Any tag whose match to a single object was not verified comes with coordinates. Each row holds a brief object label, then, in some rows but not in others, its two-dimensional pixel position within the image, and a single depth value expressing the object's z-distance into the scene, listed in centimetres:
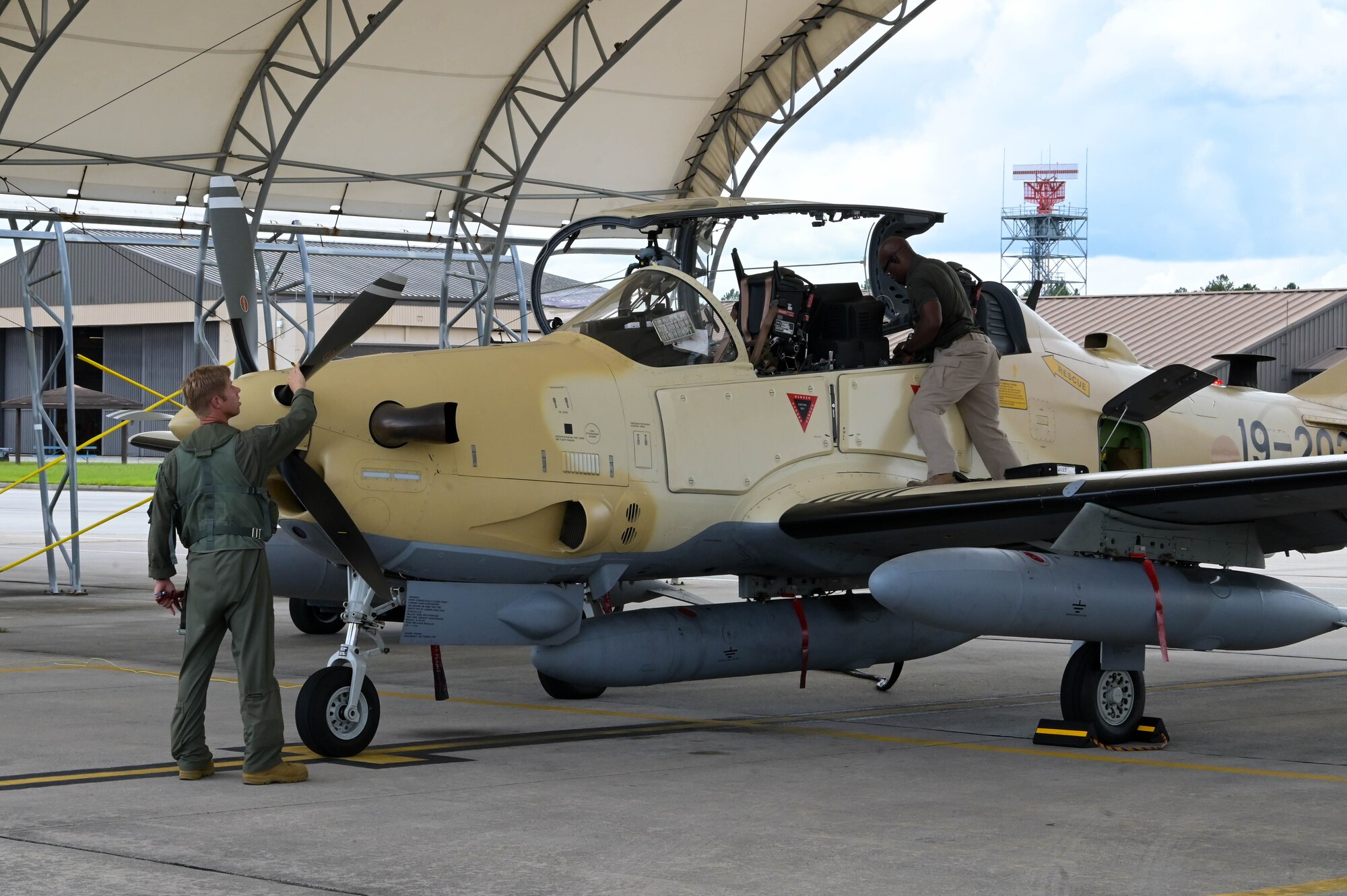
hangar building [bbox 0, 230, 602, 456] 5666
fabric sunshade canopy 1755
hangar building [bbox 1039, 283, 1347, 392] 4619
